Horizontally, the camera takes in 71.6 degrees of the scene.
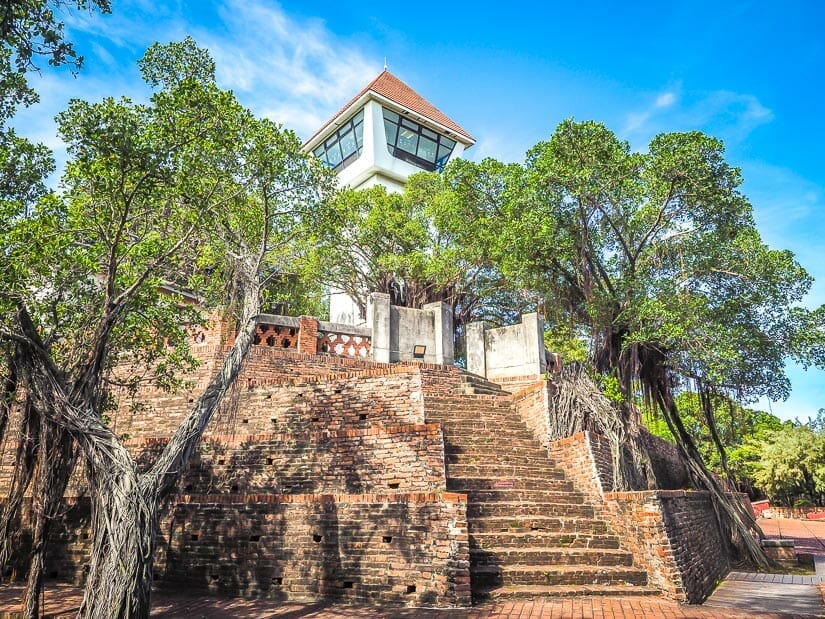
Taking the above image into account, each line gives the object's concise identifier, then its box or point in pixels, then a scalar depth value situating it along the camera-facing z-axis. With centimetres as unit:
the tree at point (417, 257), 1559
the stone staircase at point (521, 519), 700
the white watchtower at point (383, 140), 2286
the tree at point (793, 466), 2439
